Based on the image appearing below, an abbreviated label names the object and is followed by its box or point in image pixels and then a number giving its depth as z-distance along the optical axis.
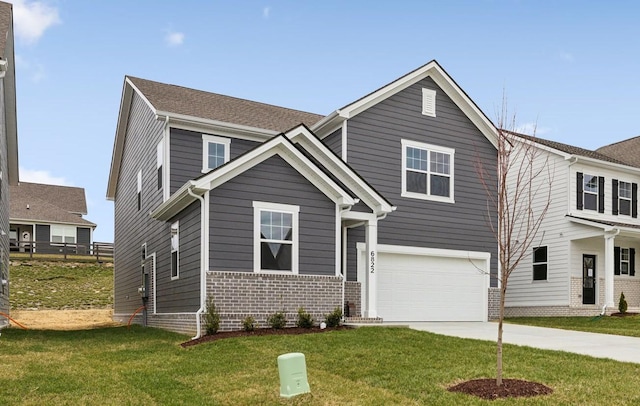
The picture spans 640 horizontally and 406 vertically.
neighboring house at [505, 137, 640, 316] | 24.31
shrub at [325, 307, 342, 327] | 15.95
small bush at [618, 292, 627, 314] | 23.73
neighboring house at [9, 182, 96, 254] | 46.75
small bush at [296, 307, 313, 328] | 15.65
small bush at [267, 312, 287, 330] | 15.27
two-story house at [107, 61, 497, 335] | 15.53
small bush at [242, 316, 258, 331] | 14.76
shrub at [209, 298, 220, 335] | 14.58
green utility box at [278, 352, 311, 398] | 8.33
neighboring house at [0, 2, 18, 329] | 18.00
